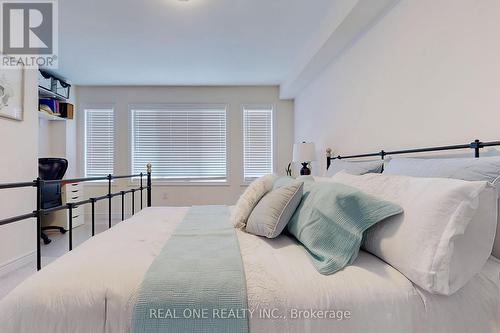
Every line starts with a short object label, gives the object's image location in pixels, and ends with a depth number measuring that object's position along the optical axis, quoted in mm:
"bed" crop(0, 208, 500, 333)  820
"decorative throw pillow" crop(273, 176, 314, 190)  1675
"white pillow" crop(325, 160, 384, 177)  1891
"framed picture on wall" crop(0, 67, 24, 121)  2406
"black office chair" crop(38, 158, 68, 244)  3449
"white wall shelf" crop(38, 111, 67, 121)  3827
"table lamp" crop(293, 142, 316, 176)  3434
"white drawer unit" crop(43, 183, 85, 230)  3852
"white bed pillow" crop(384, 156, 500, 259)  1023
